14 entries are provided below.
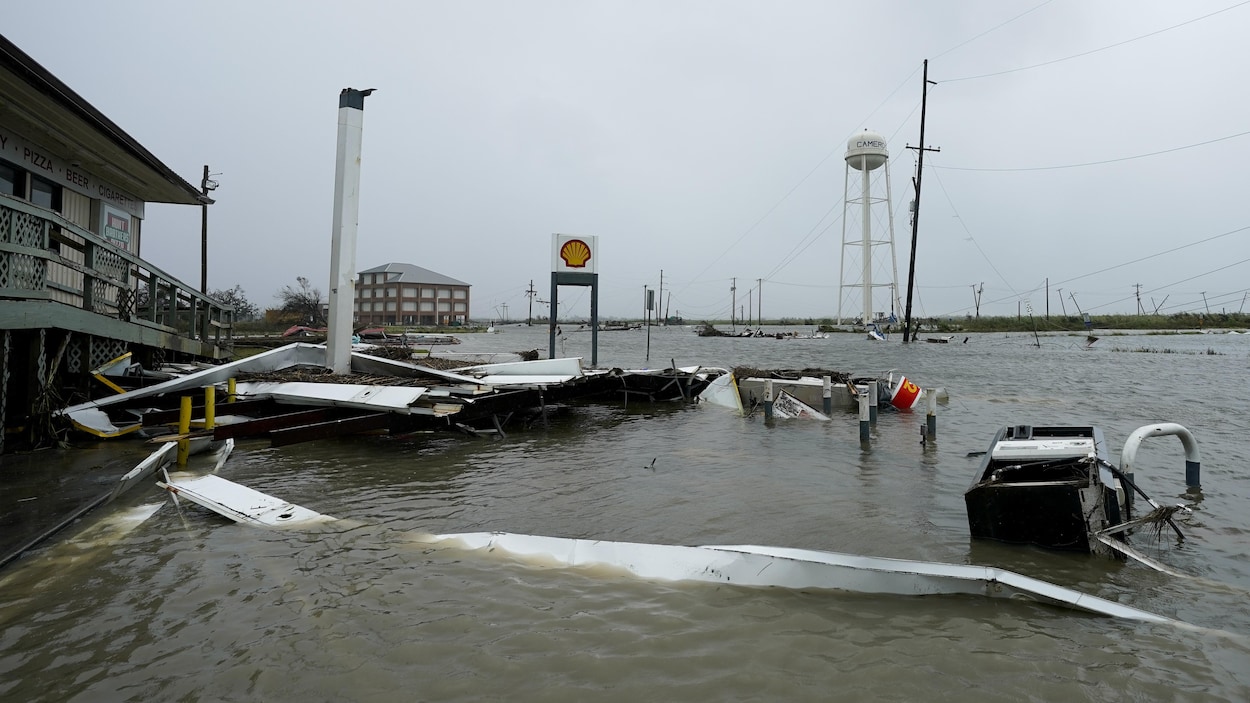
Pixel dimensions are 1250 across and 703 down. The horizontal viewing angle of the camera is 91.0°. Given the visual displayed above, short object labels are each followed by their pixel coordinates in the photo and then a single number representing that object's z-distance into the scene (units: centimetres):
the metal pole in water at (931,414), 1090
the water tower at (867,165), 7369
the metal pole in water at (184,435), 718
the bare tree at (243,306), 5122
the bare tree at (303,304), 5209
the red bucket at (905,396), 1522
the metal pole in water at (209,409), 803
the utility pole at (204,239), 2786
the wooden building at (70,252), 746
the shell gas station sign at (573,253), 1680
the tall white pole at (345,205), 1077
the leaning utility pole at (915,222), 4809
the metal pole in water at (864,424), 1052
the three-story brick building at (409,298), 9275
